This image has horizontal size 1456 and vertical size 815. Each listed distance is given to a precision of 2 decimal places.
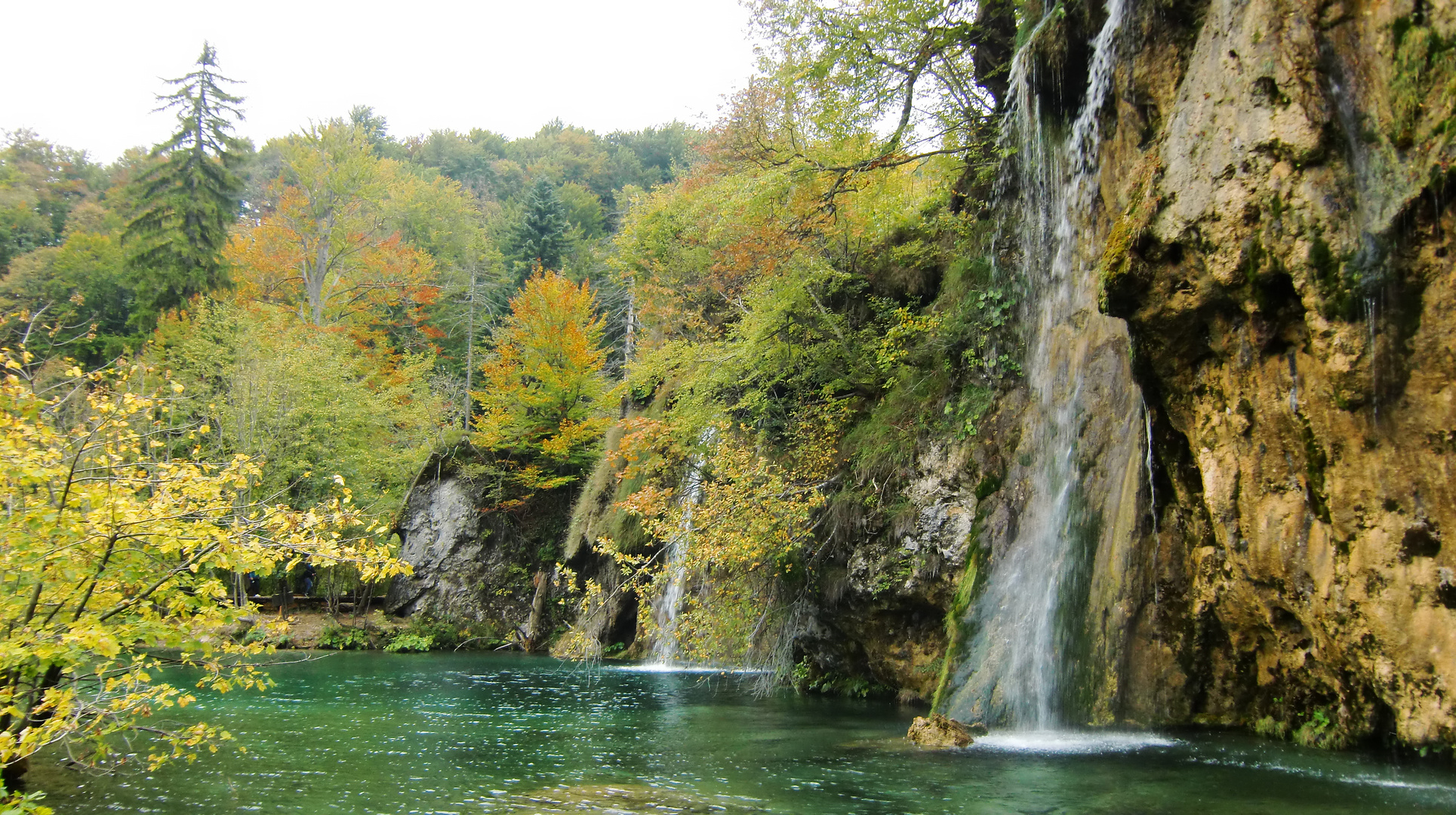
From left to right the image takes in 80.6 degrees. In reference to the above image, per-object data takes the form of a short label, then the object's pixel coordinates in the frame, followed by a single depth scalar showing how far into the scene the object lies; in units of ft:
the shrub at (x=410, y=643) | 75.56
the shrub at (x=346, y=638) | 75.31
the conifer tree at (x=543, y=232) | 118.32
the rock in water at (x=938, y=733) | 27.63
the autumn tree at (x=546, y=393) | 81.61
